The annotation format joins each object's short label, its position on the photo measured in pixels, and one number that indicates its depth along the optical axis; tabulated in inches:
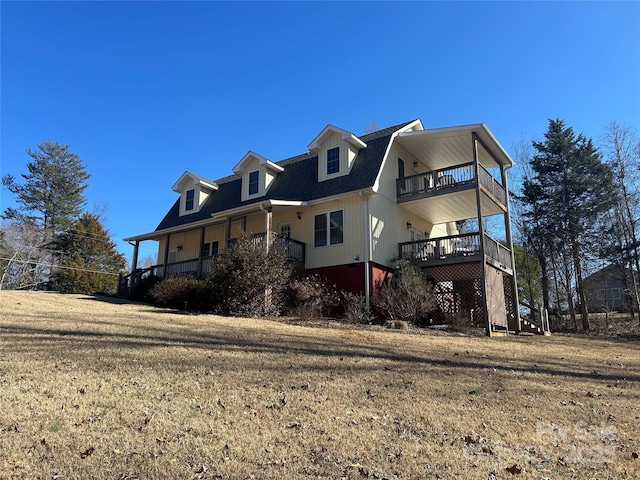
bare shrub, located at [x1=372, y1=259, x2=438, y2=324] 606.2
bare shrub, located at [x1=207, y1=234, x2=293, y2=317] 579.8
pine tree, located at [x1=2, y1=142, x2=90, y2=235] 1441.9
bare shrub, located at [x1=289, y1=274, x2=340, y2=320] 593.3
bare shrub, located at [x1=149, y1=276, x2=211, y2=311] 606.5
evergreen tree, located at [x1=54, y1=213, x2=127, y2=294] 1231.5
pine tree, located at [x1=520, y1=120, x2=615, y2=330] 1057.5
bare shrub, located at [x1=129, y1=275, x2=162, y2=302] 807.1
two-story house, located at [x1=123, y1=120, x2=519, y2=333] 674.8
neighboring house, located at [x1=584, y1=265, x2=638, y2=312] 1017.5
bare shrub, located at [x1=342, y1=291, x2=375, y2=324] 595.3
